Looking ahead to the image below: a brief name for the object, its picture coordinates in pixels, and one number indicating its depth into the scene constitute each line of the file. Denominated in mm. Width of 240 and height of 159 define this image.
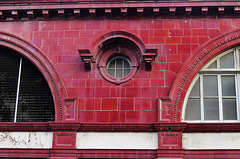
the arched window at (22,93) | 16234
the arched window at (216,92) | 15938
